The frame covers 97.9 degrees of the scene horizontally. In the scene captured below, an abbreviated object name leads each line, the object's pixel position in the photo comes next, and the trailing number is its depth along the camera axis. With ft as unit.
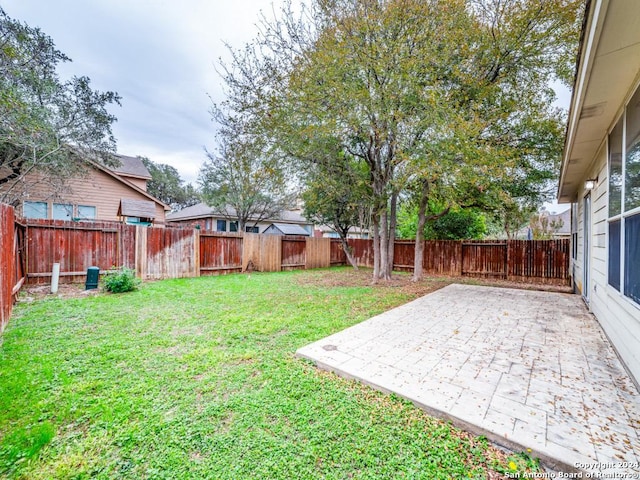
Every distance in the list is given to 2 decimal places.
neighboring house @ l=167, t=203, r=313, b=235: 66.28
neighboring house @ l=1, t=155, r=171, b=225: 35.22
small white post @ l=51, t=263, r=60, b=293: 20.58
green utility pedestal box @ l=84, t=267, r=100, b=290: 21.91
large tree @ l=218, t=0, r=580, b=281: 19.49
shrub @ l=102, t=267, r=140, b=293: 21.42
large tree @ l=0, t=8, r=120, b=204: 22.06
